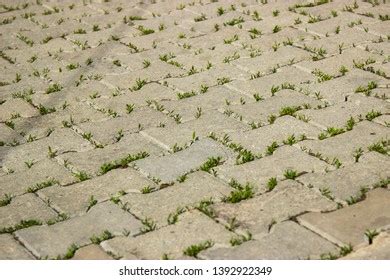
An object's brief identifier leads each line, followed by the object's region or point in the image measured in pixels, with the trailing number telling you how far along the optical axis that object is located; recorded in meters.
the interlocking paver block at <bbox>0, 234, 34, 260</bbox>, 3.53
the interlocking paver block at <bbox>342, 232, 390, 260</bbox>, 3.39
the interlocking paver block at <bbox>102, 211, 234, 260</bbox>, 3.51
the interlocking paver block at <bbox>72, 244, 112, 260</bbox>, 3.49
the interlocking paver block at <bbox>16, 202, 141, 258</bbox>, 3.59
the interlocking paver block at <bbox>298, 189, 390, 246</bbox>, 3.57
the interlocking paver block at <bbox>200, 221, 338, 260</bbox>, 3.44
